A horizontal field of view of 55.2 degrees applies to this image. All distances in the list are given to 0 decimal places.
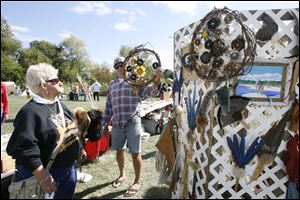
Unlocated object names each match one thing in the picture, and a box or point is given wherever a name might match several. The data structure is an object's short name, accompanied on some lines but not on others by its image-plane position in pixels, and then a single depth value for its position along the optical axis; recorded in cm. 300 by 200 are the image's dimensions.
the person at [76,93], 2241
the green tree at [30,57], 5184
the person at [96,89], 2108
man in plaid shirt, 414
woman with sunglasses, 235
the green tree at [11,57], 4235
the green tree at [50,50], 5900
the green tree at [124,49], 5598
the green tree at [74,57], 5829
